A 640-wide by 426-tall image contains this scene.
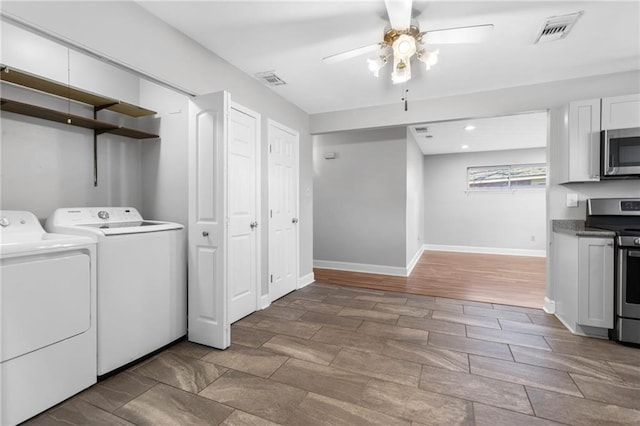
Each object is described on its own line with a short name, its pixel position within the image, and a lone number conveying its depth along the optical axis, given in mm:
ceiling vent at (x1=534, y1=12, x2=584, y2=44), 2131
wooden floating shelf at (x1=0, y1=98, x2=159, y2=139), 2023
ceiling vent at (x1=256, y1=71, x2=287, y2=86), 3093
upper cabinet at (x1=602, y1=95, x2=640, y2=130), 2727
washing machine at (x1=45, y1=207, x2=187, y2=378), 1965
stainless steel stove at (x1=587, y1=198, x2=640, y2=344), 2430
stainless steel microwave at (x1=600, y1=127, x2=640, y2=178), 2715
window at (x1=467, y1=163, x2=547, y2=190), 6738
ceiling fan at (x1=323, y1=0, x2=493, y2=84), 1821
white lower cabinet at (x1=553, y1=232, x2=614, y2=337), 2531
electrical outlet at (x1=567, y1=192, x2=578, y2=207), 3133
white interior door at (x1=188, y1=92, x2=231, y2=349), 2350
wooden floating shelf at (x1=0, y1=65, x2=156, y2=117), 2025
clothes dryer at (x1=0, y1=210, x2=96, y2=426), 1514
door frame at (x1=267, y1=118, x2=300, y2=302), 4061
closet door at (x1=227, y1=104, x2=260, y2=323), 2975
